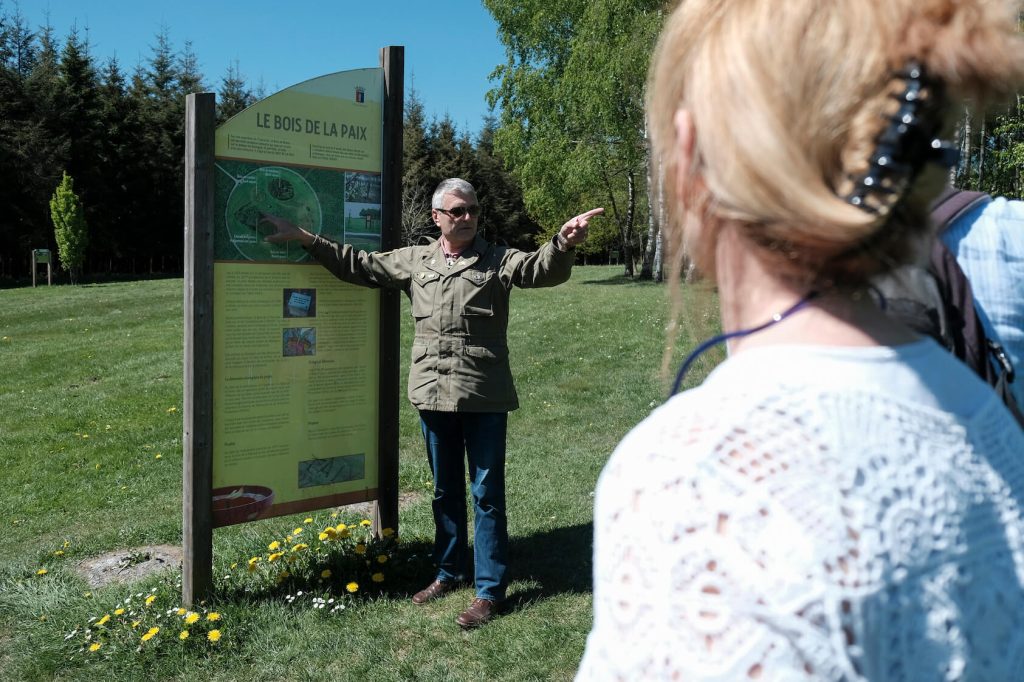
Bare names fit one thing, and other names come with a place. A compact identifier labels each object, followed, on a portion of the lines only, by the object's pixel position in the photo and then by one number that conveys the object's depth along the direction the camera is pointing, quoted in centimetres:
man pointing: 466
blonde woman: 83
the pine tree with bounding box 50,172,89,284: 3662
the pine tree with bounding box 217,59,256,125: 5195
